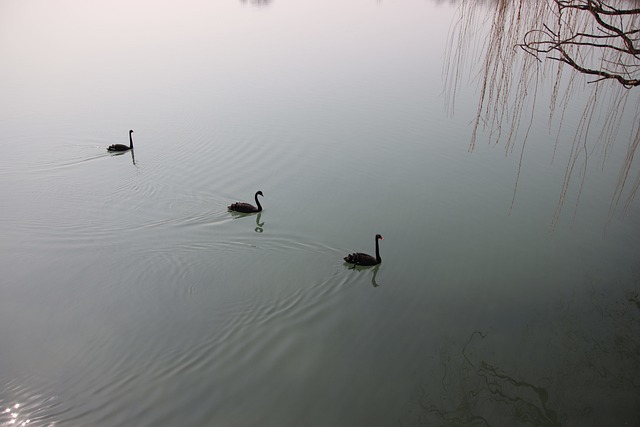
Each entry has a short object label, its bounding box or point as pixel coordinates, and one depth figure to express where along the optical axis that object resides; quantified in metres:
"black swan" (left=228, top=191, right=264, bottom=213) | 7.99
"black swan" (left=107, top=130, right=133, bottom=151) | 10.30
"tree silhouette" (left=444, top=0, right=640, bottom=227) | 4.78
